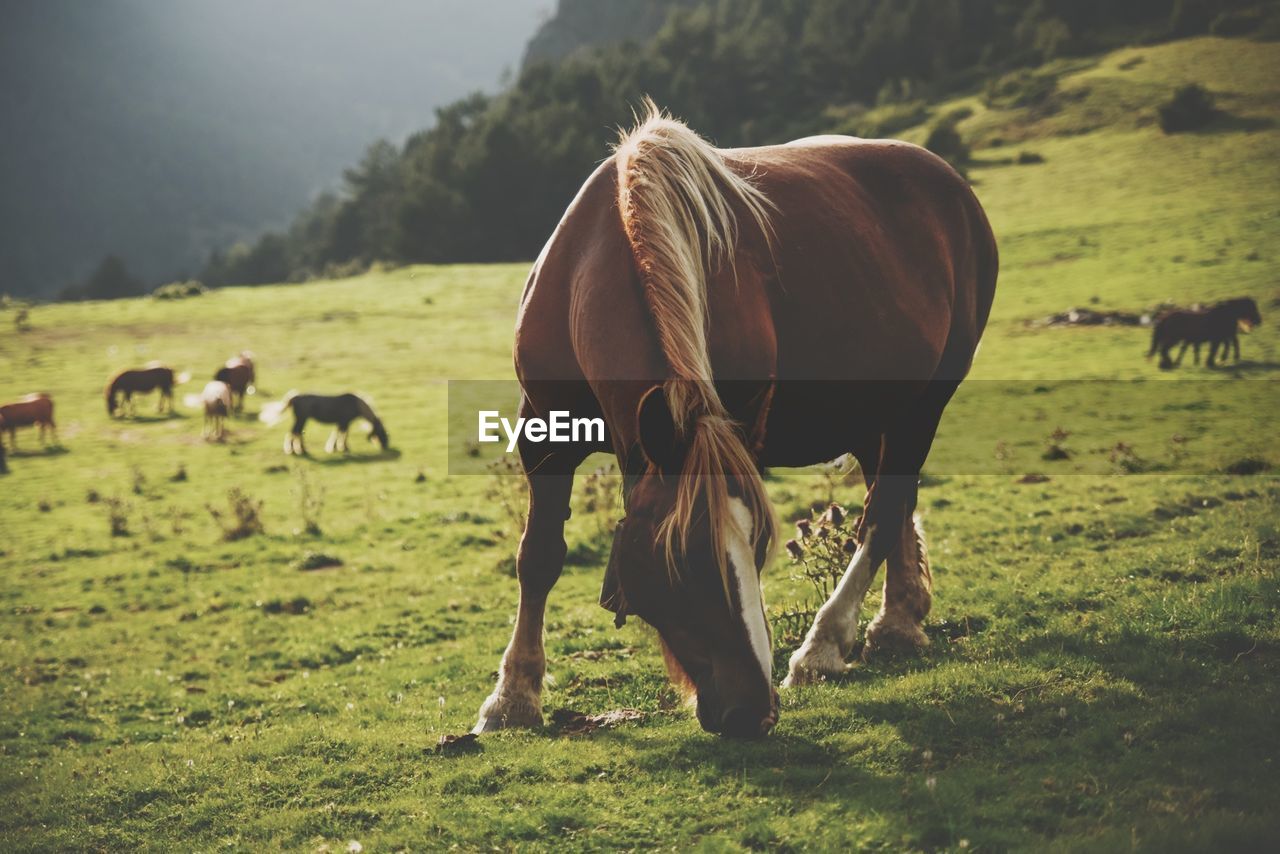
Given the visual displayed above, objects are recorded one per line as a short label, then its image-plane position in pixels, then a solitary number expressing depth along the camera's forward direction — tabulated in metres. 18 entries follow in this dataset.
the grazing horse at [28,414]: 24.81
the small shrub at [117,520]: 16.84
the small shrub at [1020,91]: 61.50
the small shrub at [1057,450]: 14.91
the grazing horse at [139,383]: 28.06
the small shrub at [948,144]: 53.16
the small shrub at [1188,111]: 47.41
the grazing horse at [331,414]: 23.08
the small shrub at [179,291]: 52.31
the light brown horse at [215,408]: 25.27
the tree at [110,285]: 93.12
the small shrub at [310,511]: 15.44
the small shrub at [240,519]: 15.79
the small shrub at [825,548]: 7.15
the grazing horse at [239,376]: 27.94
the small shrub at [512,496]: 11.64
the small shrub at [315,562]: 13.51
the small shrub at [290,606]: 11.39
